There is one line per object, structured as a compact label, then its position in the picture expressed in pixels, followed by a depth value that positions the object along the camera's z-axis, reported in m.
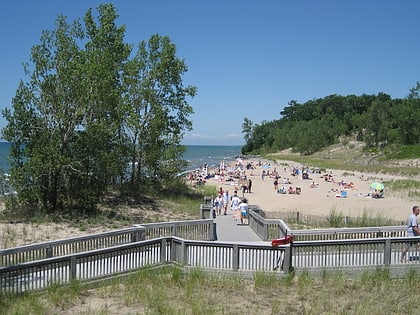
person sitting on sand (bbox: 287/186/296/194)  46.60
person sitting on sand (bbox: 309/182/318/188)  53.49
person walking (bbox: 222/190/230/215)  24.67
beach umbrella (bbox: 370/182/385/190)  40.59
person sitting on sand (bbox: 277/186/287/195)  46.58
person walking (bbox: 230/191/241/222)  23.50
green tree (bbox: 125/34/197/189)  32.78
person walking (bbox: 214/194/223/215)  24.97
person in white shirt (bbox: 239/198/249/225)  20.67
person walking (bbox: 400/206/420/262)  12.70
